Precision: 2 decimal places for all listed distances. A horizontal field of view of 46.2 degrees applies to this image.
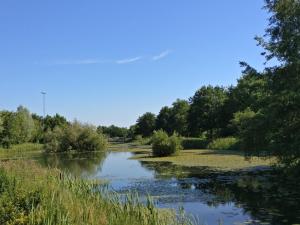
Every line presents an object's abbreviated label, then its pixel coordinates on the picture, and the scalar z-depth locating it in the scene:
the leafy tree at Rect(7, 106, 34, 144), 60.34
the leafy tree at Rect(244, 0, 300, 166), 13.83
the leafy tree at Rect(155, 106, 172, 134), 72.70
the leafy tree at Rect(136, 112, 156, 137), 86.56
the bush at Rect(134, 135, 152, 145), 64.83
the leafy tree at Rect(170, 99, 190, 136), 66.85
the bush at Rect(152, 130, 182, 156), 32.17
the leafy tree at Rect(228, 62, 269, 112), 15.63
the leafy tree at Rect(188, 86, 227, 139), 47.22
